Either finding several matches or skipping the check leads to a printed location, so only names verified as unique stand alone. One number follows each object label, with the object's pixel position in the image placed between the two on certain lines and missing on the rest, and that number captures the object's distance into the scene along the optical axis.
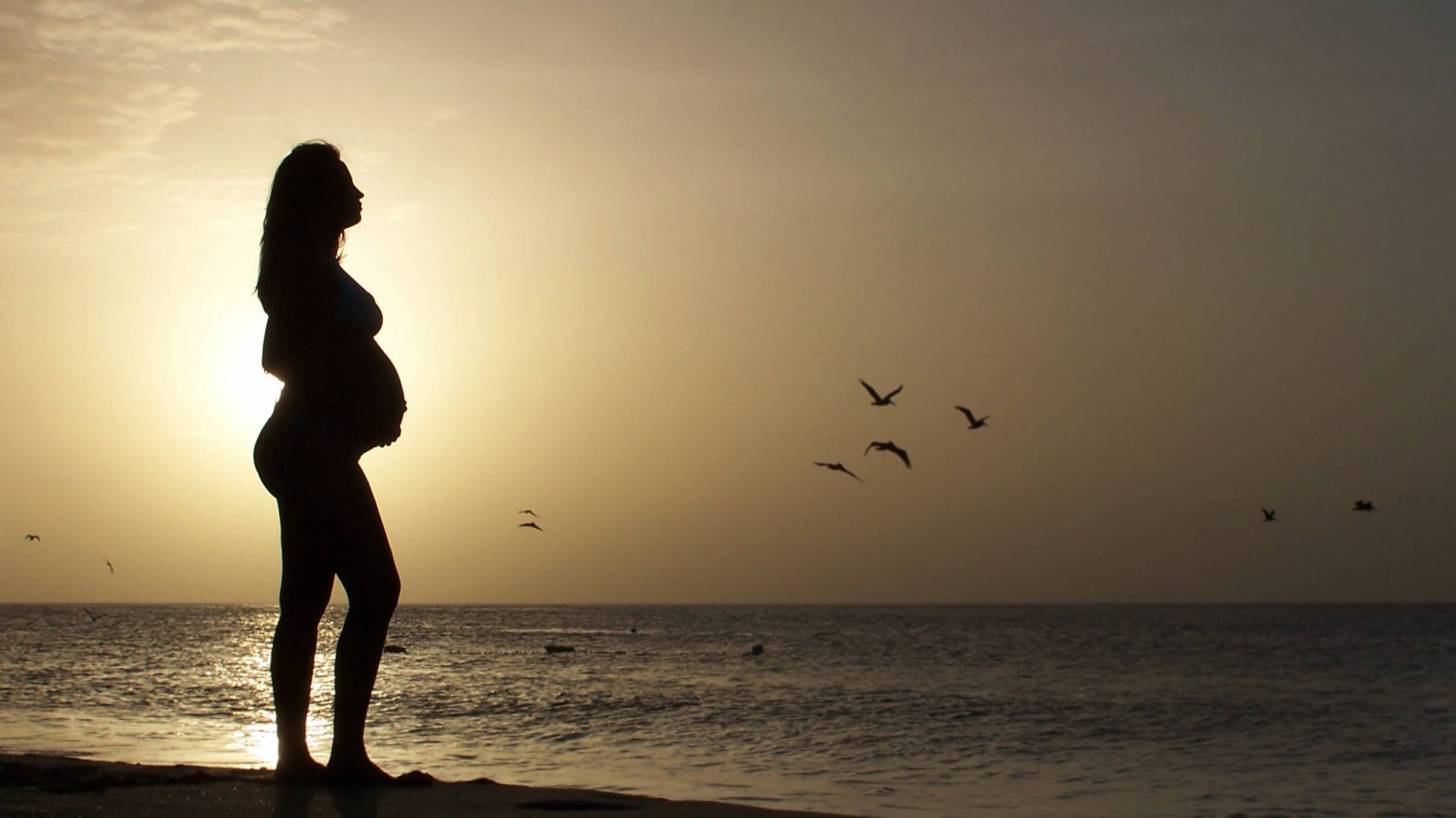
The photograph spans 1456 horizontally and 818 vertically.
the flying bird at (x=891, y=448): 26.10
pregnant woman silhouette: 4.64
